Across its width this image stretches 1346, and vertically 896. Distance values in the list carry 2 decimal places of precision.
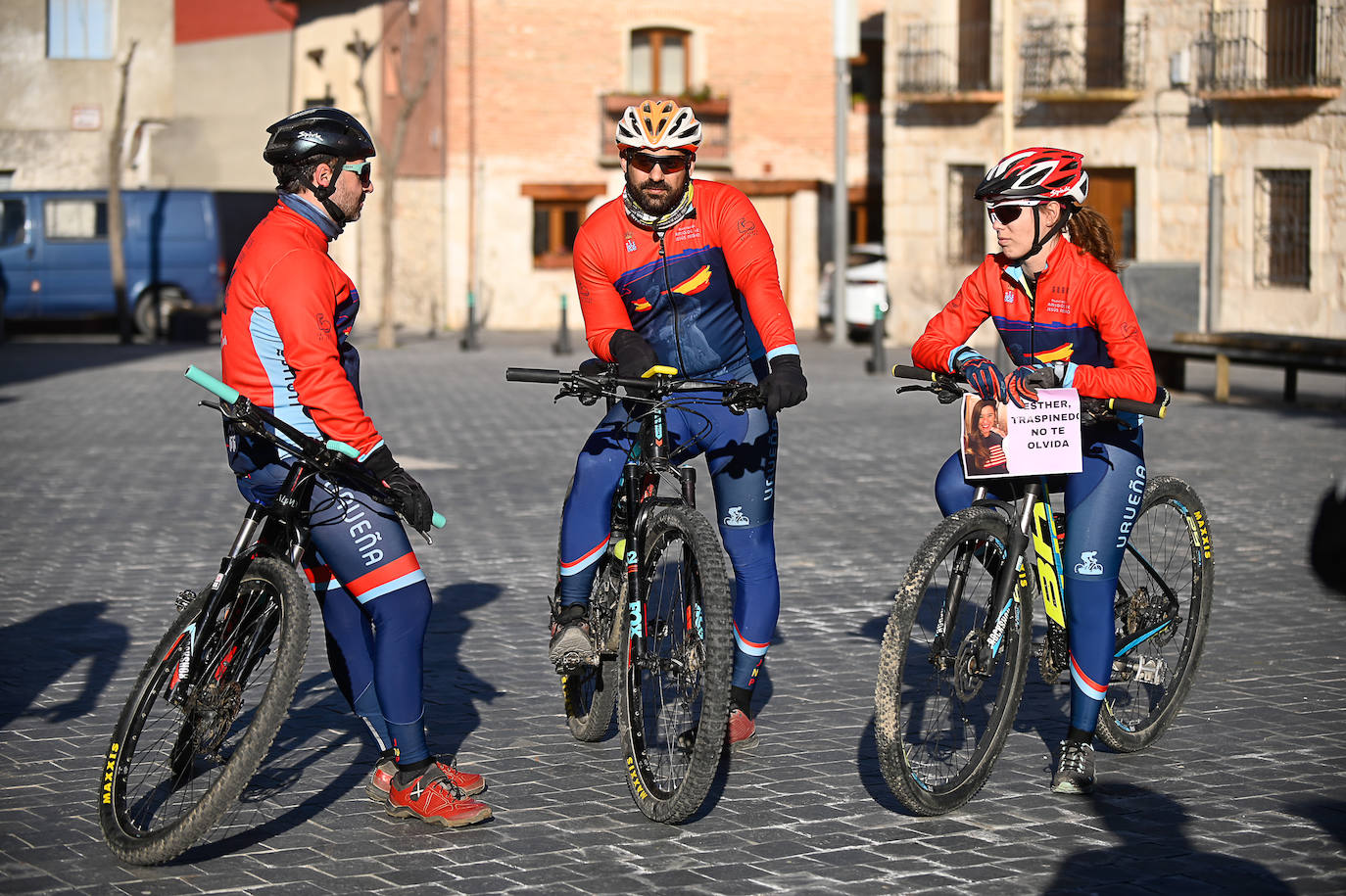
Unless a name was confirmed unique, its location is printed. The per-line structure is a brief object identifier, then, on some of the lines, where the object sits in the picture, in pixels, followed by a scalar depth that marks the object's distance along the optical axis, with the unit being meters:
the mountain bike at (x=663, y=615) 4.89
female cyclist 5.32
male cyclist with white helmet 5.53
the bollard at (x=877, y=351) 22.86
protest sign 5.21
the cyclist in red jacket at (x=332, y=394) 4.71
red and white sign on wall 41.56
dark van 29.89
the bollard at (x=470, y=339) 28.41
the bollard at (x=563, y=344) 26.16
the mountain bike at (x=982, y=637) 4.91
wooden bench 17.41
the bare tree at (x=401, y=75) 29.53
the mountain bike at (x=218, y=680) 4.61
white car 30.78
